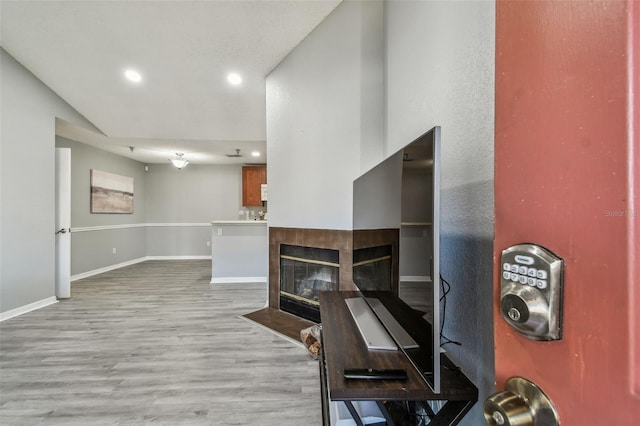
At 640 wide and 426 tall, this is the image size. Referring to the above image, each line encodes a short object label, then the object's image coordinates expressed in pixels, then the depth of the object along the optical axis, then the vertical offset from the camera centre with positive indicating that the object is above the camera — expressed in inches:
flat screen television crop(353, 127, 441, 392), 28.6 -2.1
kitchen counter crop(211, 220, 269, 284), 173.6 -24.6
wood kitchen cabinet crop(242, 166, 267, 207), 246.1 +30.8
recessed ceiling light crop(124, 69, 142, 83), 121.9 +64.7
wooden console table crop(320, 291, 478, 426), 30.5 -20.4
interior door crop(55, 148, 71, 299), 137.7 -3.8
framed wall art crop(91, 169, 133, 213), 196.4 +17.4
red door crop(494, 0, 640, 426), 9.9 +1.3
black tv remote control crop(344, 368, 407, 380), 32.6 -19.9
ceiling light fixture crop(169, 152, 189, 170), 205.3 +41.8
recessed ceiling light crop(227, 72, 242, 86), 122.7 +63.7
